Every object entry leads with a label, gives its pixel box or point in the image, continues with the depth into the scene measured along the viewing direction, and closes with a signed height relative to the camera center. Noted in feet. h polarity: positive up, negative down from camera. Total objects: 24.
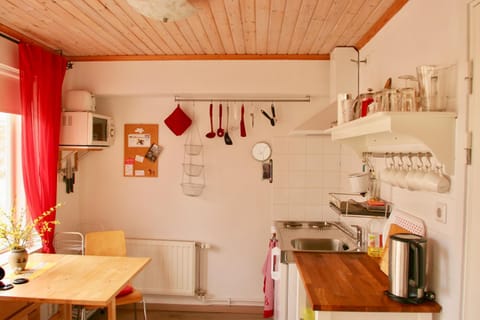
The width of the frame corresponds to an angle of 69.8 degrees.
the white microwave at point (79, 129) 9.74 +0.73
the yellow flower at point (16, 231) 7.15 -1.67
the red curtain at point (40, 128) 8.45 +0.68
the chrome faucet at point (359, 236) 8.12 -1.86
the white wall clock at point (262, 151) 10.71 +0.17
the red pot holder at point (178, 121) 10.66 +1.08
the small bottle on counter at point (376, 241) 6.91 -1.72
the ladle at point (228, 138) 10.73 +0.57
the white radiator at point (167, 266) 10.61 -3.43
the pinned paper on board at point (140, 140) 10.96 +0.49
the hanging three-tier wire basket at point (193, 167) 10.84 -0.35
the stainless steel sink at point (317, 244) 8.84 -2.25
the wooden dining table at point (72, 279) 6.05 -2.49
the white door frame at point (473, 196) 4.25 -0.46
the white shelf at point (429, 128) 4.59 +0.41
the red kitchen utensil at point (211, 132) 10.76 +0.76
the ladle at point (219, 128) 10.73 +0.88
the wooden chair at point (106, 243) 9.43 -2.47
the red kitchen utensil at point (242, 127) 10.61 +0.91
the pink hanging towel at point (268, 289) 9.55 -3.71
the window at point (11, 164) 8.61 -0.26
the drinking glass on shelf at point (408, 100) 5.02 +0.86
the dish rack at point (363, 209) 6.84 -1.05
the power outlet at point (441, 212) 4.90 -0.78
